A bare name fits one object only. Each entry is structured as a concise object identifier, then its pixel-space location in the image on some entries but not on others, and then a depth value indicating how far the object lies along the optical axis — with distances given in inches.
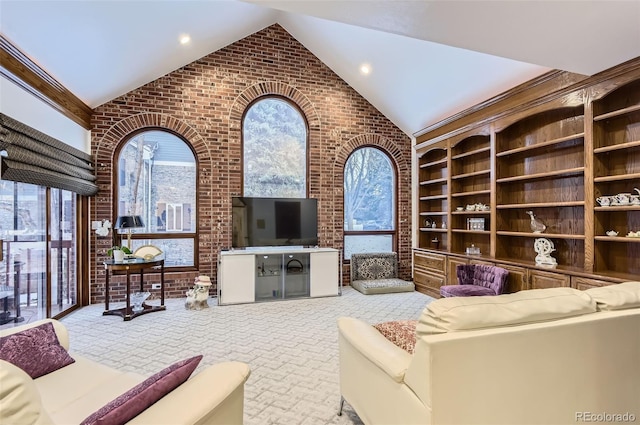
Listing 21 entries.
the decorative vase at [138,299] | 182.6
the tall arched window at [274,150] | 232.8
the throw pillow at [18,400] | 30.6
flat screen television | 215.5
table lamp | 179.0
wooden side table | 171.2
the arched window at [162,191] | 210.1
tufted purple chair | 159.3
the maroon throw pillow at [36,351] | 69.6
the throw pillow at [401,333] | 74.4
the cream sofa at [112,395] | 33.5
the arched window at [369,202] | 254.2
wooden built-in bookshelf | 134.0
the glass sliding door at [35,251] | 134.8
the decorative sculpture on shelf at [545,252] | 154.6
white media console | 199.3
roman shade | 123.0
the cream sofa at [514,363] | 53.9
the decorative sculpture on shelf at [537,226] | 165.3
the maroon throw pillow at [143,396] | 40.9
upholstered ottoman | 234.1
